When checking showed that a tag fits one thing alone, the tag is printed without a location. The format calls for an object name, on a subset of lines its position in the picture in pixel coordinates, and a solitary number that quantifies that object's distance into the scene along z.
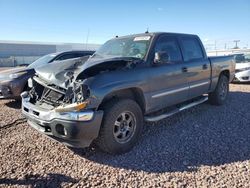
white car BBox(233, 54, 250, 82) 7.95
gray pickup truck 2.59
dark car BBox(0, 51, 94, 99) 4.95
